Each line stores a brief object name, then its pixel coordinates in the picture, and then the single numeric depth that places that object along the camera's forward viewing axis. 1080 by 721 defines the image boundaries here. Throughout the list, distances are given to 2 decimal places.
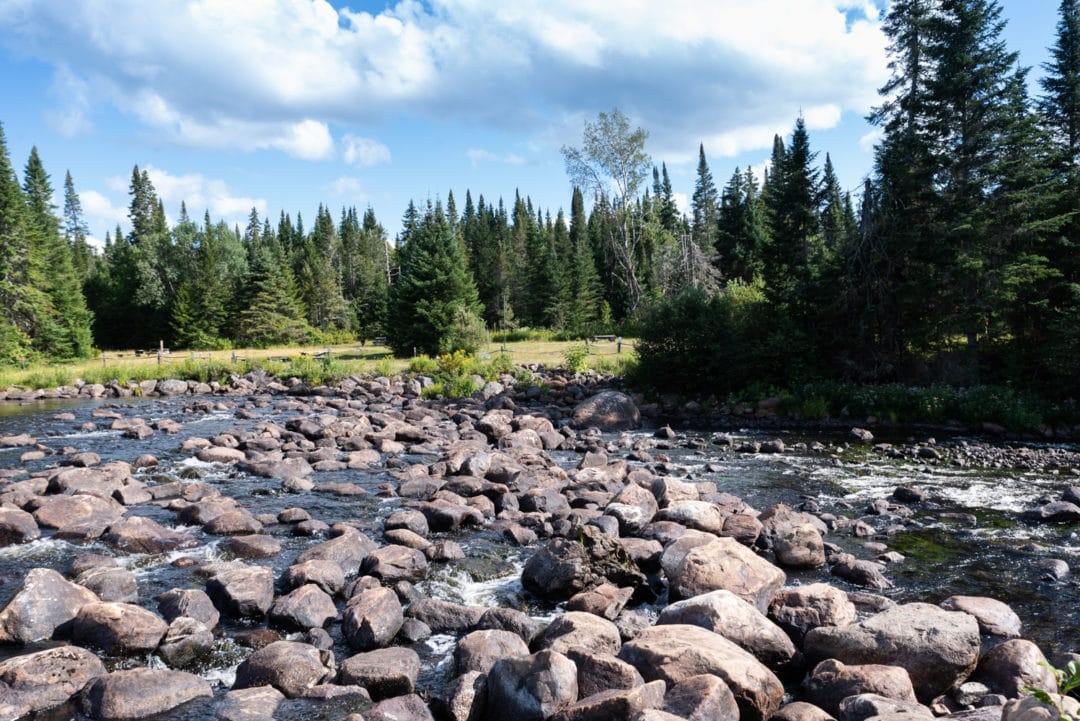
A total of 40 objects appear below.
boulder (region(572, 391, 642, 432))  22.66
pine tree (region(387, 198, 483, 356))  40.88
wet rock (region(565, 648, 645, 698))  5.73
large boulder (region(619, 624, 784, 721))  5.72
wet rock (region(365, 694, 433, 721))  5.54
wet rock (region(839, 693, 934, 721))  5.24
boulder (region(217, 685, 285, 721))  5.66
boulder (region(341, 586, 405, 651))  7.00
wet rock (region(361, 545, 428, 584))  8.77
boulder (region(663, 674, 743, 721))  5.32
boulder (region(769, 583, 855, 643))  7.24
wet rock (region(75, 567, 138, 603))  8.00
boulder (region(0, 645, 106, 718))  5.88
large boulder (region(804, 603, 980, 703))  6.23
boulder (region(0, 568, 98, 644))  6.98
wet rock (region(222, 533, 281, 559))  9.57
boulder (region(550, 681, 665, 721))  5.09
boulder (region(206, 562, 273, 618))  7.70
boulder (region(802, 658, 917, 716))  5.78
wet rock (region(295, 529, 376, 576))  9.03
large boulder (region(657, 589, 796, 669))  6.67
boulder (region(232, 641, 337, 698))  6.18
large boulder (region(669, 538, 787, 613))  7.84
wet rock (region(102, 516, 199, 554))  9.67
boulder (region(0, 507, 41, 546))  9.92
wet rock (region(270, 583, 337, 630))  7.42
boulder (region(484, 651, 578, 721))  5.52
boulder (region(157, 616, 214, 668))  6.73
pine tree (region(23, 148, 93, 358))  45.19
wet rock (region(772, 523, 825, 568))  9.48
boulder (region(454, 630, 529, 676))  6.33
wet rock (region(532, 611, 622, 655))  6.41
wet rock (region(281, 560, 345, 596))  8.25
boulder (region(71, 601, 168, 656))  6.81
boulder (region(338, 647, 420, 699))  6.18
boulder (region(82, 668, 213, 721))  5.78
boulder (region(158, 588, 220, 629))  7.42
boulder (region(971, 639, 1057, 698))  6.17
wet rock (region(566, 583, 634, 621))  7.70
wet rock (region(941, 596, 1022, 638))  7.48
